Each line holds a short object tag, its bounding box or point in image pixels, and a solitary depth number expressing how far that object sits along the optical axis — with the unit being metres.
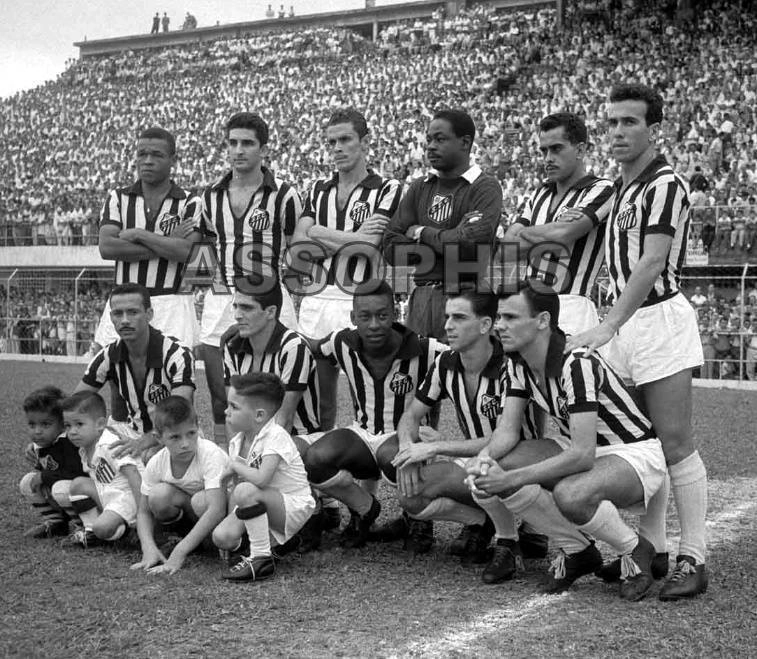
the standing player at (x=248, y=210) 6.18
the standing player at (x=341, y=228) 5.88
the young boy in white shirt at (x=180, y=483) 4.72
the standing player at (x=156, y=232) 6.27
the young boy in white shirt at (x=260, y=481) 4.56
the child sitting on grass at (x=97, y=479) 5.08
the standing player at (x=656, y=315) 4.27
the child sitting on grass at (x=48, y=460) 5.39
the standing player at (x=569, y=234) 4.98
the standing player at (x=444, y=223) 5.23
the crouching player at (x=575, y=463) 4.12
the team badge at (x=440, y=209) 5.45
